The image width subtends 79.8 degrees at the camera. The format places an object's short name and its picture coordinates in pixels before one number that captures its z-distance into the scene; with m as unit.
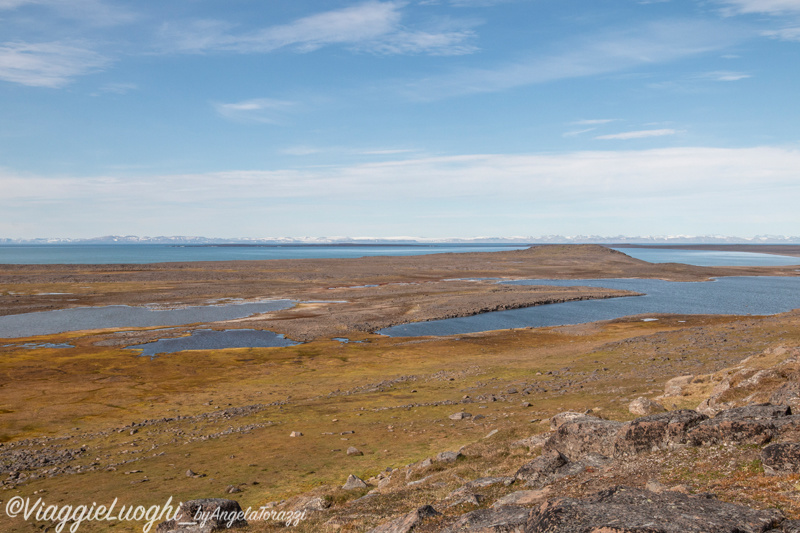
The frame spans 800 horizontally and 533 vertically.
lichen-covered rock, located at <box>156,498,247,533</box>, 15.11
